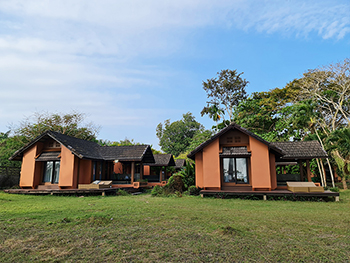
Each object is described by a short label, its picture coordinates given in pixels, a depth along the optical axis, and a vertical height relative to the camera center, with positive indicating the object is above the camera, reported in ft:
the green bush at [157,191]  47.83 -3.98
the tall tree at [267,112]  80.59 +21.91
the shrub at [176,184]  49.37 -2.64
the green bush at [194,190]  46.15 -3.63
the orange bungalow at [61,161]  49.93 +2.23
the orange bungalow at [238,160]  42.45 +2.06
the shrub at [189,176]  52.54 -1.07
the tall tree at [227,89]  100.89 +35.04
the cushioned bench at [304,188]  39.55 -2.79
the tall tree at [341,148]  56.90 +5.74
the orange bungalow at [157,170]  83.99 +0.47
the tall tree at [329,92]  71.67 +24.62
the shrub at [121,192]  49.57 -4.33
